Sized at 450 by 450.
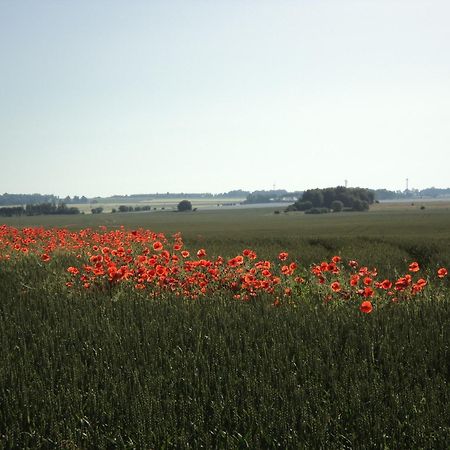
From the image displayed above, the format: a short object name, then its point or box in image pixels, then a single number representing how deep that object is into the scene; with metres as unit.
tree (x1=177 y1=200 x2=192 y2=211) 116.12
